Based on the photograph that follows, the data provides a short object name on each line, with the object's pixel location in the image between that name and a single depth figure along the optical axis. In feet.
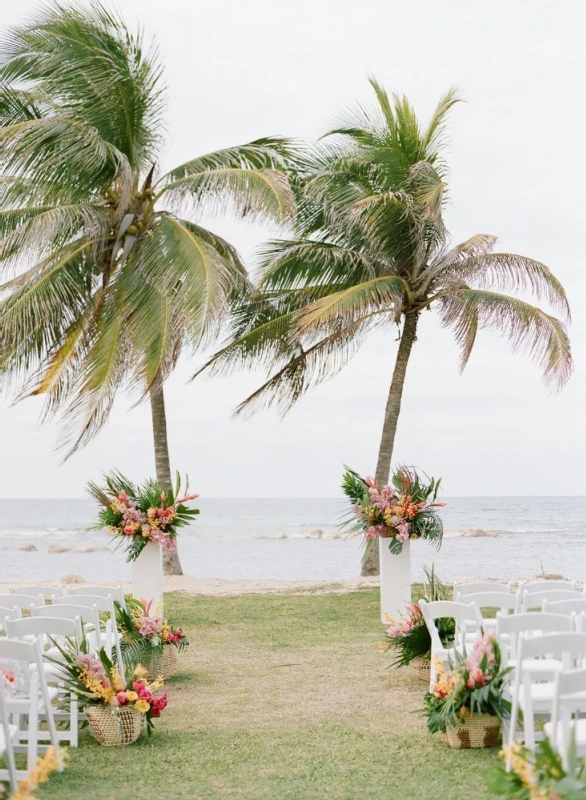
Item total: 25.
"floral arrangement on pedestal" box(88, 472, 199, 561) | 36.83
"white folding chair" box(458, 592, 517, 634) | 24.71
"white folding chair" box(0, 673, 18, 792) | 15.29
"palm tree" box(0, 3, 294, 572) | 44.96
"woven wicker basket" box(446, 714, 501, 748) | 20.65
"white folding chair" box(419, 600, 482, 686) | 22.59
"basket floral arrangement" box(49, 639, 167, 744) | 21.74
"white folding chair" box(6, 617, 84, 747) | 20.61
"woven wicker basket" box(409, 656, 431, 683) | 28.81
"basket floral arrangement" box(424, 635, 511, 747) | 20.20
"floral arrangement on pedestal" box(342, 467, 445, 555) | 39.81
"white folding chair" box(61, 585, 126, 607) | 29.55
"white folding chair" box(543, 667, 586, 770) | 14.70
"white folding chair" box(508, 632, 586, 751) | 17.08
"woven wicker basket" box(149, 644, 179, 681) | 29.60
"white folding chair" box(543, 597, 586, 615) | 22.09
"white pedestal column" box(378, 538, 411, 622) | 40.37
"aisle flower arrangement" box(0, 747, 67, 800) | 11.42
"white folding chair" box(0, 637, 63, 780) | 18.06
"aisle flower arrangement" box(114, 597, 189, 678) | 28.60
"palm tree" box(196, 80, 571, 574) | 53.21
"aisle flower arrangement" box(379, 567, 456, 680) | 28.78
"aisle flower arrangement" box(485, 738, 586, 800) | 10.80
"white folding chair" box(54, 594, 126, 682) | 24.71
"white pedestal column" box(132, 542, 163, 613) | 37.60
